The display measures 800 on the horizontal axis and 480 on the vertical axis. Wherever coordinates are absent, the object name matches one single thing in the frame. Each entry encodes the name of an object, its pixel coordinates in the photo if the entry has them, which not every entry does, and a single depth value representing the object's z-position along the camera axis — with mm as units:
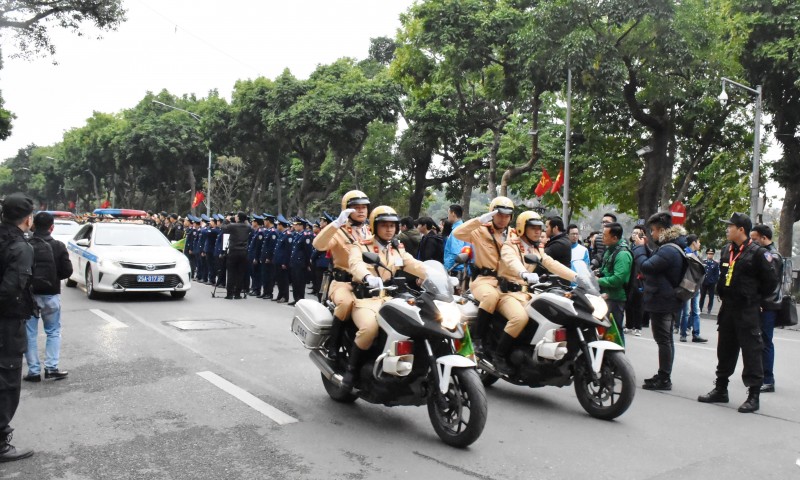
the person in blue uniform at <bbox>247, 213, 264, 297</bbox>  15008
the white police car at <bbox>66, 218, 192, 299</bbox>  12633
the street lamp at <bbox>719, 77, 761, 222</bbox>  21109
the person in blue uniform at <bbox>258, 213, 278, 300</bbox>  14672
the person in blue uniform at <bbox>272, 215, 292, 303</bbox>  14148
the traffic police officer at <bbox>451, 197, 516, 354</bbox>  6504
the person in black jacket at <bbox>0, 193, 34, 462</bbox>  4578
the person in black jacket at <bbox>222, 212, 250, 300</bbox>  14266
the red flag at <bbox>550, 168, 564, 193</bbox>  25219
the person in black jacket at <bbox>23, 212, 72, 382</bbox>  6520
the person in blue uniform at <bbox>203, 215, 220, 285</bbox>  17594
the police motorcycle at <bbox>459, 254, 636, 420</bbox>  5777
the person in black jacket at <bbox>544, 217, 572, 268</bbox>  8703
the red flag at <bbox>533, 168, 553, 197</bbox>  25422
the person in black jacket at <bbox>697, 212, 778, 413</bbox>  6346
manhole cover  10086
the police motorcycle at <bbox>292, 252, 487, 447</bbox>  4801
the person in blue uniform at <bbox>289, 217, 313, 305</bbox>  13516
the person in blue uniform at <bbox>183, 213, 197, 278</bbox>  19575
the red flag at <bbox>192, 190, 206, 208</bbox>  42006
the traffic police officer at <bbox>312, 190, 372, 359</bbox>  5707
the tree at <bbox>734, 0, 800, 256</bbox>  20531
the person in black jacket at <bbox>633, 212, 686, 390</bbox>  7199
